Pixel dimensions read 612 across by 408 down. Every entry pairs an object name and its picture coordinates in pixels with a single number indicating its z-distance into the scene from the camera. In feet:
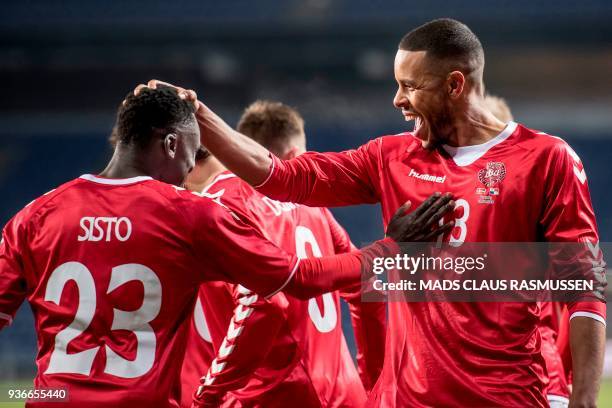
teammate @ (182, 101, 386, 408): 22.81
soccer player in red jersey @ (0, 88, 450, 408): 17.03
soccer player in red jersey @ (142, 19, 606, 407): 17.94
